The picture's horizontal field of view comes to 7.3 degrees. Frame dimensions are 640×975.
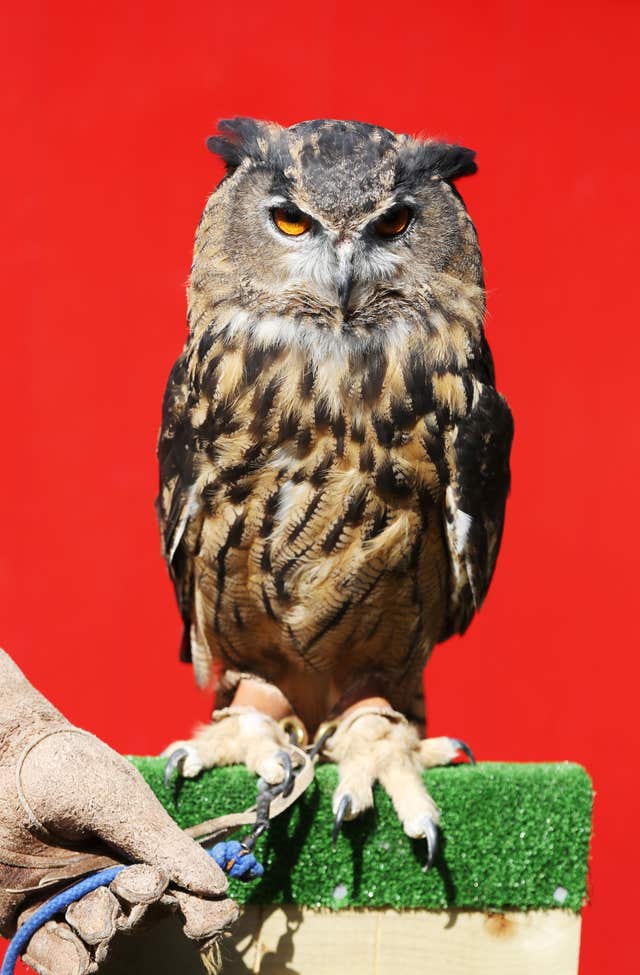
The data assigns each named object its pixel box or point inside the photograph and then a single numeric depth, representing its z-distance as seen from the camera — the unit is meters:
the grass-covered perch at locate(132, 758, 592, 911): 3.50
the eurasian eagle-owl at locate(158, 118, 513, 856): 3.53
